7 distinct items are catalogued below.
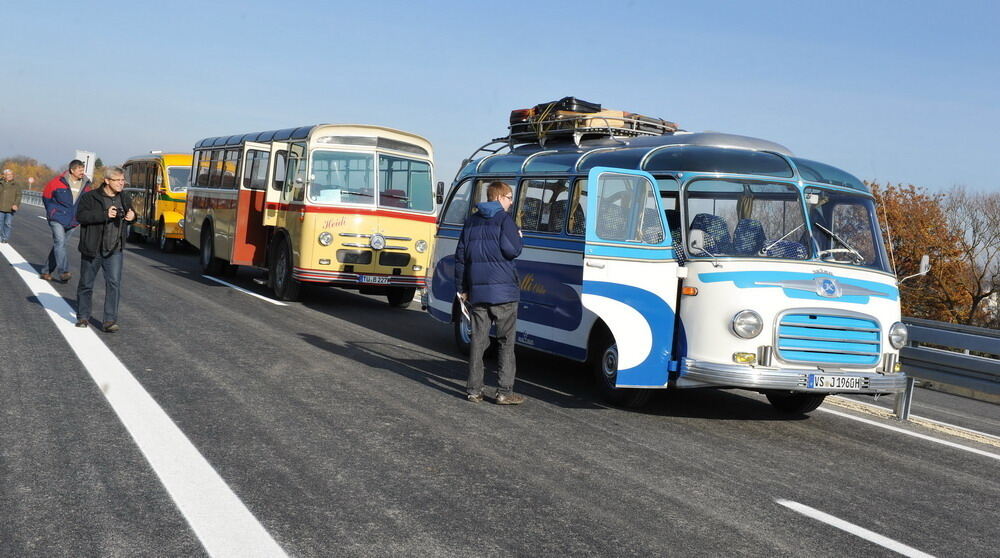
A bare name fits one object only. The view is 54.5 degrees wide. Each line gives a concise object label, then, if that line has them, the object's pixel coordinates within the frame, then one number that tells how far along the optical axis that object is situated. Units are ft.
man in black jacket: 35.19
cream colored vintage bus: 50.78
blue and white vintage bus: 26.05
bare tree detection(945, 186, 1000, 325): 153.79
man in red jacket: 51.55
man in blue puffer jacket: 27.63
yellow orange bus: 86.22
